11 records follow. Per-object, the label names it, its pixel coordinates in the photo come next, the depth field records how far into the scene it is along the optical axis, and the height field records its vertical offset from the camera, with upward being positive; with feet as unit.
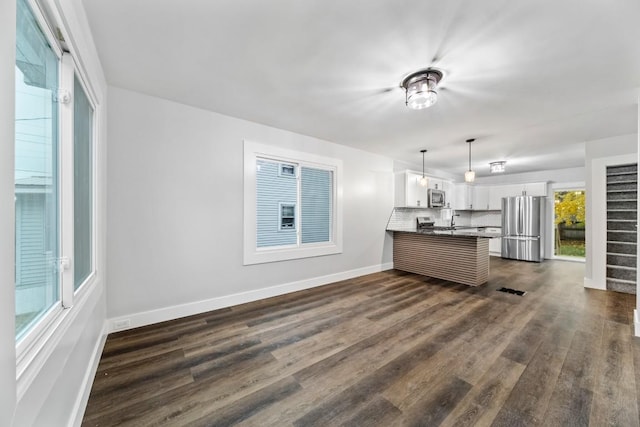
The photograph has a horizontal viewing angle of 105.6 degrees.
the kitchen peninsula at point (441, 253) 13.74 -2.54
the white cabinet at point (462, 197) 23.08 +1.52
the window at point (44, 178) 3.27 +0.55
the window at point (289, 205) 11.00 +0.39
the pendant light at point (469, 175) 13.71 +2.19
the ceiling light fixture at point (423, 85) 7.14 +3.83
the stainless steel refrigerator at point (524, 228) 20.65 -1.36
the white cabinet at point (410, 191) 17.57 +1.63
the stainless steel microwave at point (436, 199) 19.39 +1.16
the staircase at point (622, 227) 12.40 -0.73
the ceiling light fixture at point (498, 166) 17.43 +3.36
